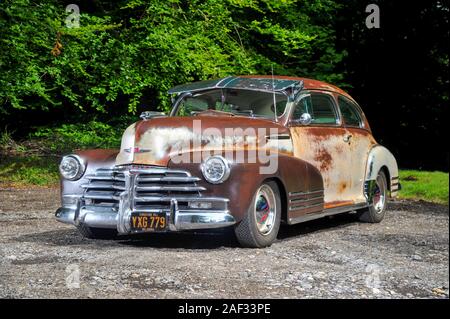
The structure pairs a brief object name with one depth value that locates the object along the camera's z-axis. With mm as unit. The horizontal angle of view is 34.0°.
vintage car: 7109
